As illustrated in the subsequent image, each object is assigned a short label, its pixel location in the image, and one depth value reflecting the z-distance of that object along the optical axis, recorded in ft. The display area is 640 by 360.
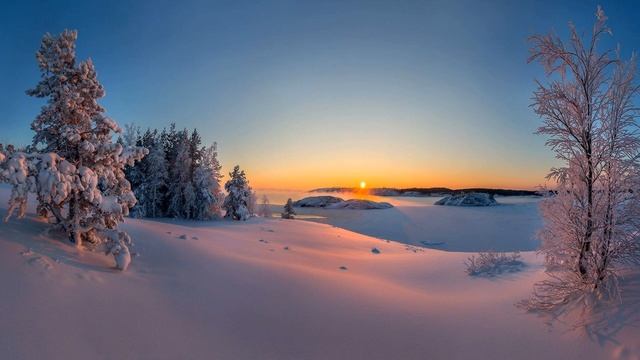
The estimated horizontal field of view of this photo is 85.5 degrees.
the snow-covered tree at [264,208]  198.70
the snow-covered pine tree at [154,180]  110.42
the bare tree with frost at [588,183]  20.83
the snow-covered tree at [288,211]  169.97
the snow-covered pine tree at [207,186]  108.47
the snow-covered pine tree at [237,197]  111.75
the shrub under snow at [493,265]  37.67
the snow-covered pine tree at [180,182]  111.55
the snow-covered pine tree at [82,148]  25.36
